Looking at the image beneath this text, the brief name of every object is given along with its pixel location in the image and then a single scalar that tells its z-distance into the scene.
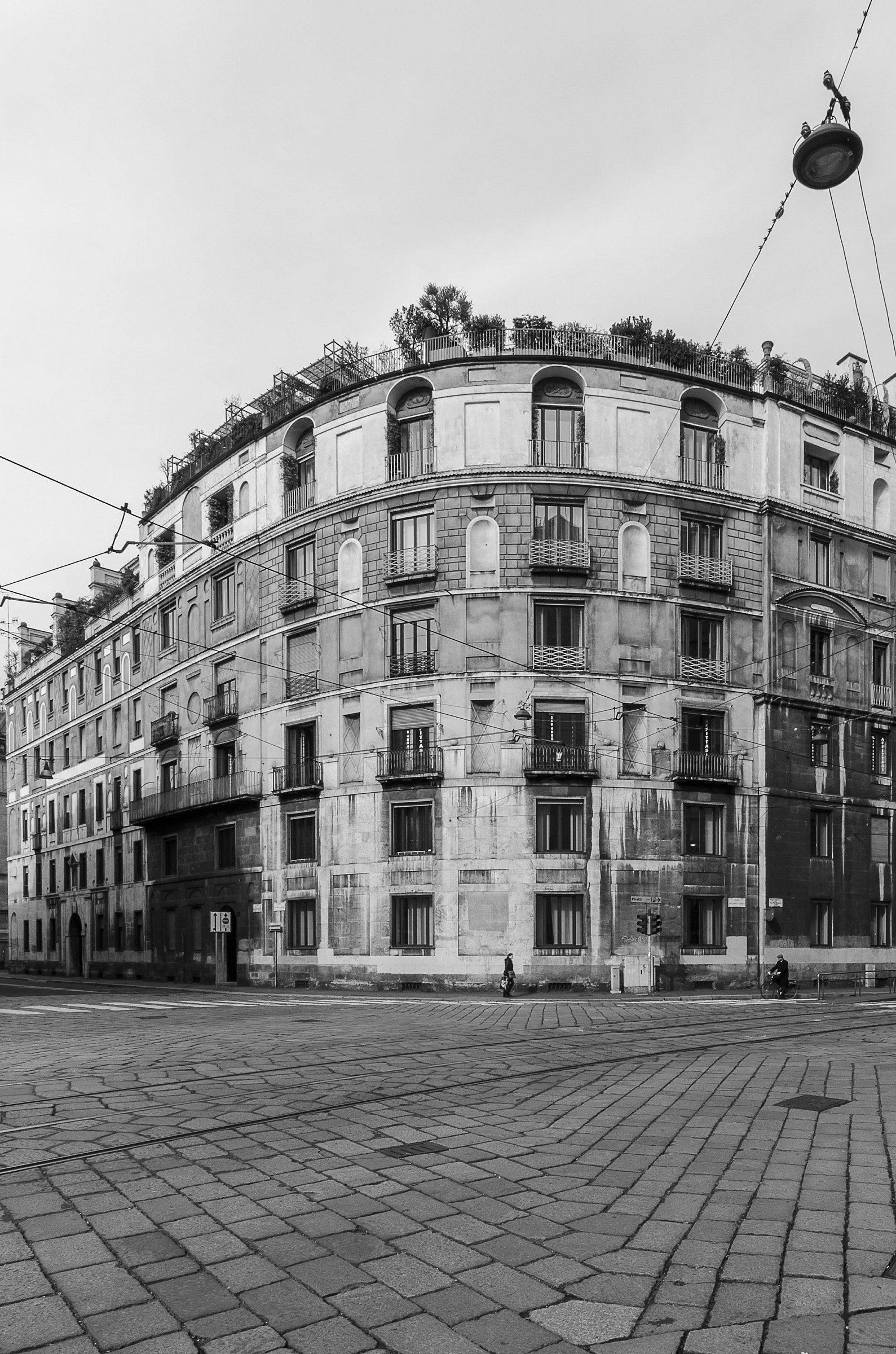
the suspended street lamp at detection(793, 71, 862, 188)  11.90
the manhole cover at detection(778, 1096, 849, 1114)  9.75
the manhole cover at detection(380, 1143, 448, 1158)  7.69
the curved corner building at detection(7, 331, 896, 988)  35.47
